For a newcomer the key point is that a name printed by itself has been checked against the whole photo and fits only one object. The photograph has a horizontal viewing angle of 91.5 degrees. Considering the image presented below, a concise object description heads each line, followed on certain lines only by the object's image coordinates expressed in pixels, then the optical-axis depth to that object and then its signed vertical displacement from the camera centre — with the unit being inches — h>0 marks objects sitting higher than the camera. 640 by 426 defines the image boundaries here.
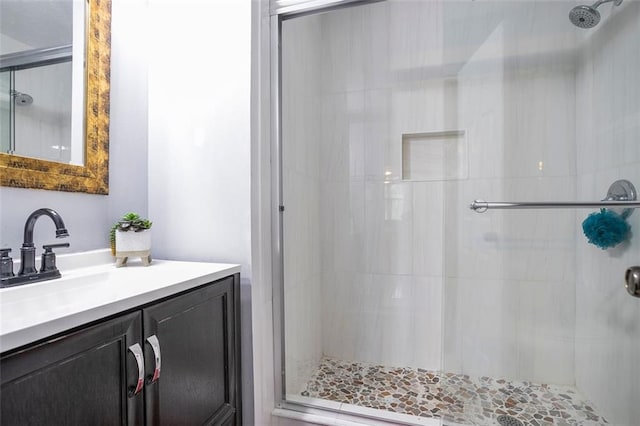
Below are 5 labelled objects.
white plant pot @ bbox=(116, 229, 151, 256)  39.8 -3.7
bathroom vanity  19.0 -10.5
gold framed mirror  36.3 +11.8
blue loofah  45.4 -2.7
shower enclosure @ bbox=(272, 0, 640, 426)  48.9 +0.1
